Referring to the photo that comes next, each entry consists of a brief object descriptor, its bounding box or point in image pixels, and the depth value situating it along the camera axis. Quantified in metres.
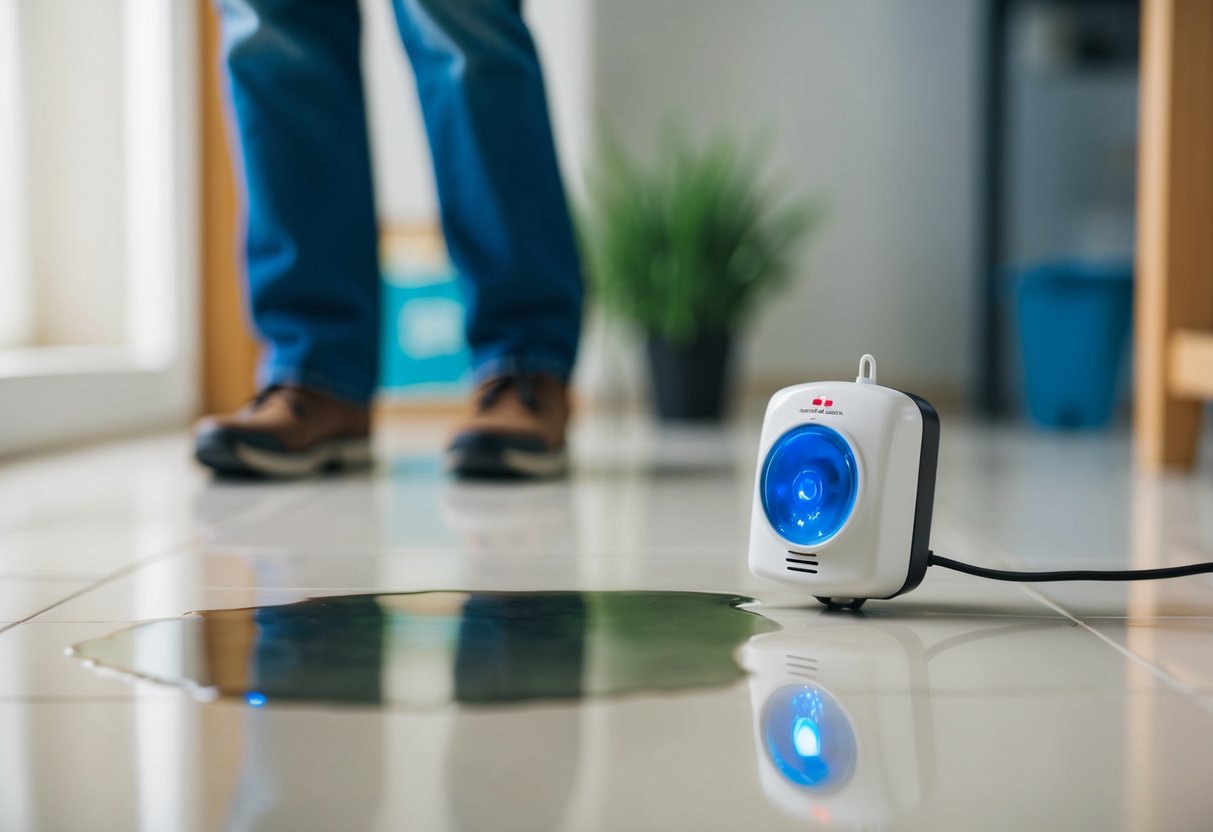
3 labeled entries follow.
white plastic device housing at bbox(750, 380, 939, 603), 0.69
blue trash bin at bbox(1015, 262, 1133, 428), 2.59
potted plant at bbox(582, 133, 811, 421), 2.72
